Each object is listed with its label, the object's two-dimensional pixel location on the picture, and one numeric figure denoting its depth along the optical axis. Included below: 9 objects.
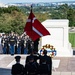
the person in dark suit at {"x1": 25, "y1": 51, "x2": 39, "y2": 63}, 11.67
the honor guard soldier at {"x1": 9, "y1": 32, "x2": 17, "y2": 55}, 21.78
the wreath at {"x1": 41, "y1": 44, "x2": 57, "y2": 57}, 19.97
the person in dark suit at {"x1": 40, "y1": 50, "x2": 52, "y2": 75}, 11.53
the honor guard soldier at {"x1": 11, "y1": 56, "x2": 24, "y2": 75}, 10.80
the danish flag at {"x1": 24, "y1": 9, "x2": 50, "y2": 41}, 12.79
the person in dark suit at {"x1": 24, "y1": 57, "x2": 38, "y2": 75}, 10.95
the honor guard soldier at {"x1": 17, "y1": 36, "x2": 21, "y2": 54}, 22.20
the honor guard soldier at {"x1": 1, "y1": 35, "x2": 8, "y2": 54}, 22.28
